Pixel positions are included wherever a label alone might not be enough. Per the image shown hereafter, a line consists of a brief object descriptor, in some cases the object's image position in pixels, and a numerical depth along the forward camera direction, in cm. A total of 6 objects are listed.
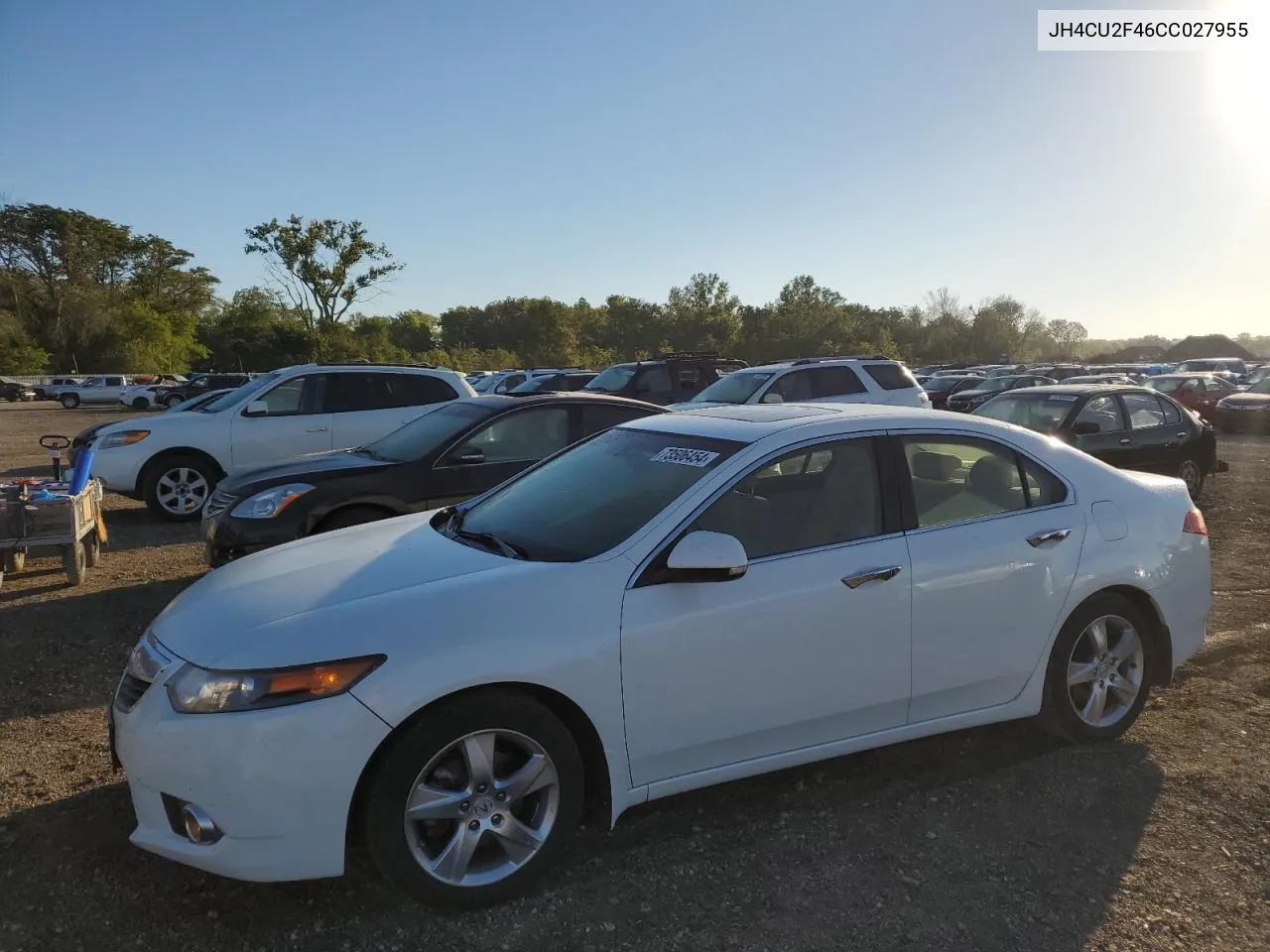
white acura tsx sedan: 270
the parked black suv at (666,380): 1563
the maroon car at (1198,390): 2455
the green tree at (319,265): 5031
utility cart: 671
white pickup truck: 4375
